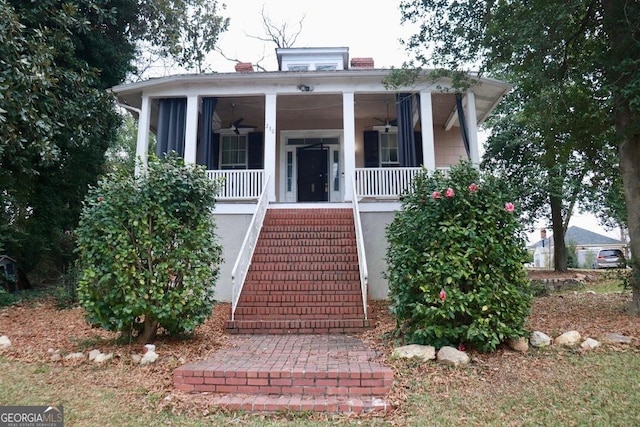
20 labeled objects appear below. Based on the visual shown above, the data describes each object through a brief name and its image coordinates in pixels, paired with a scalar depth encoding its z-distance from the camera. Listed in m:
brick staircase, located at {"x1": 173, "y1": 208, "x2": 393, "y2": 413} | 3.54
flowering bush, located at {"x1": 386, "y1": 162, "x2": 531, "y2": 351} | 4.29
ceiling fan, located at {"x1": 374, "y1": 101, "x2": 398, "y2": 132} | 11.23
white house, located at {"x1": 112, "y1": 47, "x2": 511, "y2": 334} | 8.48
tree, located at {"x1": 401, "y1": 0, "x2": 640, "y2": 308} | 5.55
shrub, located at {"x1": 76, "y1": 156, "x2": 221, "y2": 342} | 4.52
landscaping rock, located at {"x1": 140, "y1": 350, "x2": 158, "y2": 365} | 4.23
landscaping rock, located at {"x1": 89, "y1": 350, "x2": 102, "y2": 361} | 4.36
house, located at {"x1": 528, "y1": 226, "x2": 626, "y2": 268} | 28.02
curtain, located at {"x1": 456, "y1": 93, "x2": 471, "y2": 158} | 9.30
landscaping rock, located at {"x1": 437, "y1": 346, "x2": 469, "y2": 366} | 4.09
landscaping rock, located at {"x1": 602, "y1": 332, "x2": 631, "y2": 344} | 4.49
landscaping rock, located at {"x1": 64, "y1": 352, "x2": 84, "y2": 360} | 4.39
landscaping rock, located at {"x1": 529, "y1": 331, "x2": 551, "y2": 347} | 4.48
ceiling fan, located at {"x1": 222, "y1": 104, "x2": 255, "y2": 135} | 11.27
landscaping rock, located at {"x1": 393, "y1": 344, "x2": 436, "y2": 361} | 4.22
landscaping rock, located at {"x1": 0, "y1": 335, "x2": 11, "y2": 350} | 4.82
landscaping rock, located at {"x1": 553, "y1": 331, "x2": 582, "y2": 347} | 4.51
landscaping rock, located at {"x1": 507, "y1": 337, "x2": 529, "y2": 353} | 4.38
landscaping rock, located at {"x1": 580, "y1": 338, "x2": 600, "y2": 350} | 4.39
